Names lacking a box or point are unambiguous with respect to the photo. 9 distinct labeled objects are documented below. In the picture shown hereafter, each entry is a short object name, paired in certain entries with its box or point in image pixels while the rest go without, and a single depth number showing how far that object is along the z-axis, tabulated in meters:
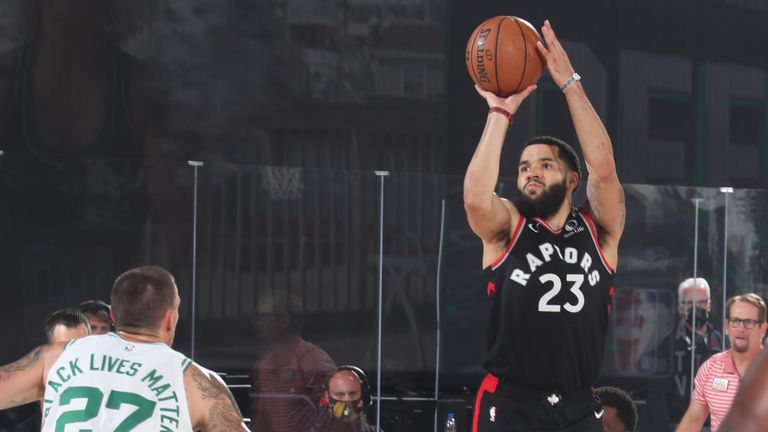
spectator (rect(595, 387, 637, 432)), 10.25
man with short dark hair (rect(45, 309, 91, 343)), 10.75
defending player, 6.15
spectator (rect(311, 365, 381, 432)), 13.09
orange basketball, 8.41
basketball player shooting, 8.01
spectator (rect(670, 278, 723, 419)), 14.51
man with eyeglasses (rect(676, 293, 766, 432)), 11.18
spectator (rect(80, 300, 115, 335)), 12.21
